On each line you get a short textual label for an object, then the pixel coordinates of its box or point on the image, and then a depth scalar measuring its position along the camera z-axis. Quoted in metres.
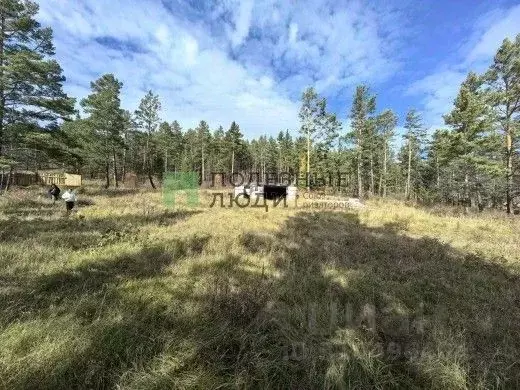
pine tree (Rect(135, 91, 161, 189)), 41.62
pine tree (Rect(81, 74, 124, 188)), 31.53
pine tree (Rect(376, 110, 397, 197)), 44.69
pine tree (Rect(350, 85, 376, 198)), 37.06
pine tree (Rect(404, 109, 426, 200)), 44.31
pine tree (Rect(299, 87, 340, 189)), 36.06
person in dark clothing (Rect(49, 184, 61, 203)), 18.41
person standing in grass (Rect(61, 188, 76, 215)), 14.25
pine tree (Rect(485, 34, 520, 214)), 20.05
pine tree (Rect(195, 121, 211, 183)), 60.75
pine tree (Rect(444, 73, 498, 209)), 22.30
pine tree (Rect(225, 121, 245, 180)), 59.41
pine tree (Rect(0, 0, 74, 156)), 16.73
